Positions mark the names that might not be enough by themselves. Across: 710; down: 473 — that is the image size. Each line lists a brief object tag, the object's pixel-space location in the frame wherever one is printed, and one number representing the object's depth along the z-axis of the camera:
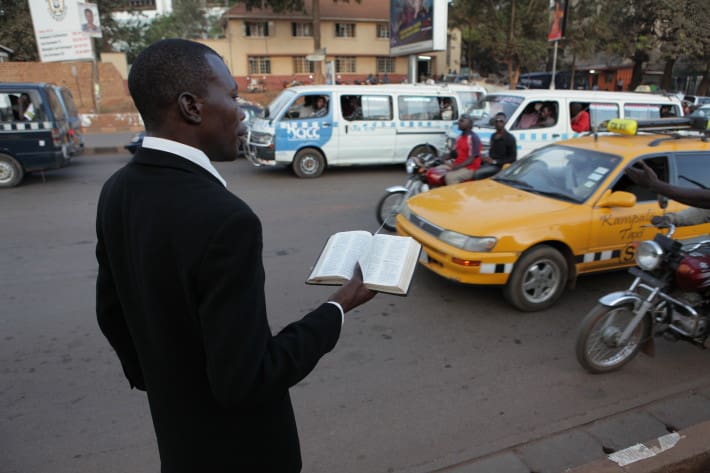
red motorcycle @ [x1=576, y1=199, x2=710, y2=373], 3.39
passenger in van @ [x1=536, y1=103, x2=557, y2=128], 9.80
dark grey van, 9.59
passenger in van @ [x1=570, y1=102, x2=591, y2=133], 9.80
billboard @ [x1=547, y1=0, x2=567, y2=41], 18.54
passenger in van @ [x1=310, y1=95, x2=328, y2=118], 10.79
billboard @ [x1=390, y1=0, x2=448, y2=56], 17.56
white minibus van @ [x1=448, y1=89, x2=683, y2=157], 9.66
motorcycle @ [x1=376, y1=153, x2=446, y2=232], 7.01
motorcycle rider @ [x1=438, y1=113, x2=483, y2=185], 7.22
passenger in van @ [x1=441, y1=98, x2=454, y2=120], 11.91
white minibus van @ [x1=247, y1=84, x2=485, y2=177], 10.67
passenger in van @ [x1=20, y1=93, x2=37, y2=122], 9.68
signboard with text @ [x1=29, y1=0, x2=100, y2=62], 23.25
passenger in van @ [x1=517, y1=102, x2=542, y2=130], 9.69
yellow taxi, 4.40
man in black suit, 1.09
